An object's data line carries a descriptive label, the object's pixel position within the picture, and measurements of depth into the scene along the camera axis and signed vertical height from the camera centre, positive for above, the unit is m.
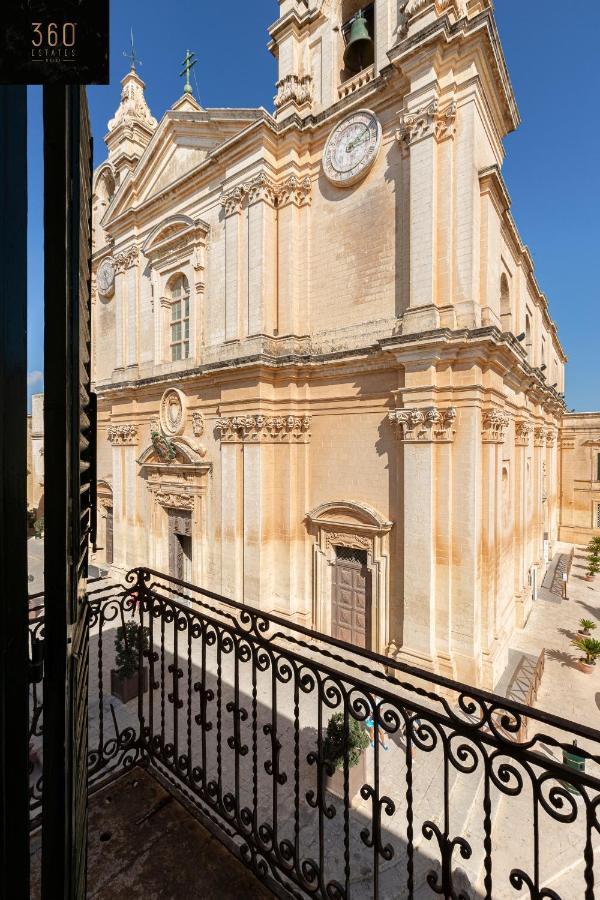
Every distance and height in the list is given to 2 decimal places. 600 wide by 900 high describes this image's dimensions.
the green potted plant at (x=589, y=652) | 10.02 -5.30
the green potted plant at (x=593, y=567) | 18.05 -5.60
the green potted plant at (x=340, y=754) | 5.53 -4.31
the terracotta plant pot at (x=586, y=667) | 10.23 -5.76
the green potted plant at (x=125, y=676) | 7.64 -4.55
